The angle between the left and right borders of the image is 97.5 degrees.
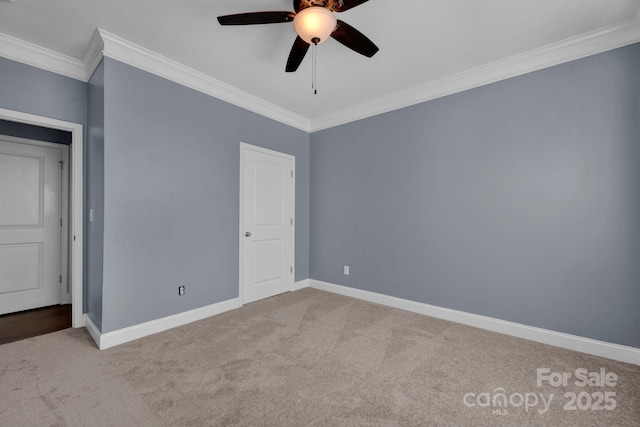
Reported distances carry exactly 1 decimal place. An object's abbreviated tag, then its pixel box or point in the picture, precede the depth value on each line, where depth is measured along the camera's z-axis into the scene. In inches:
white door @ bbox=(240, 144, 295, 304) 146.9
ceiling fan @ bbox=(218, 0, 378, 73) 69.7
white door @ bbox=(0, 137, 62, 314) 133.9
